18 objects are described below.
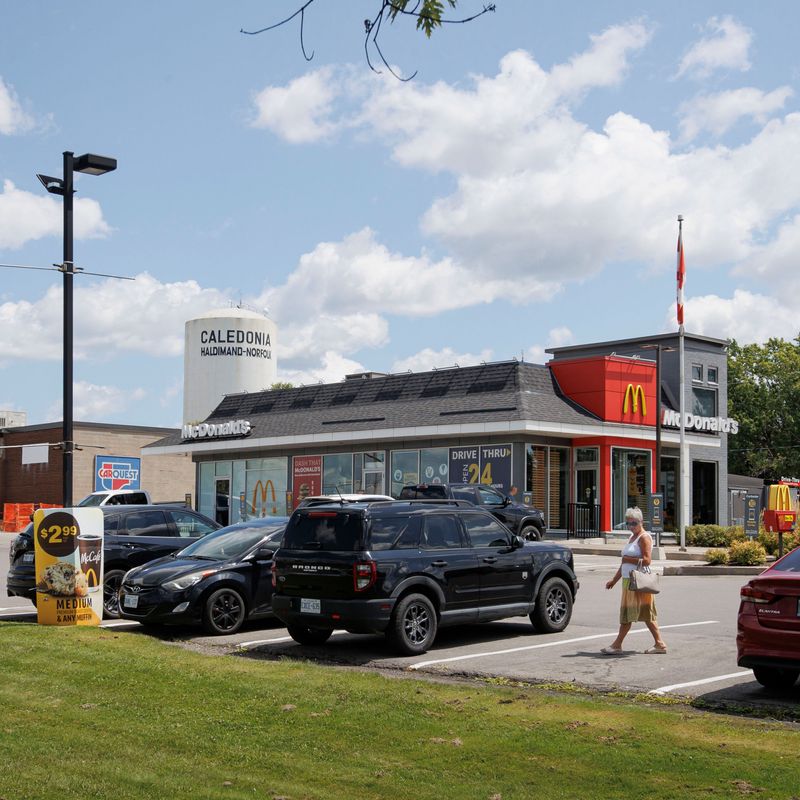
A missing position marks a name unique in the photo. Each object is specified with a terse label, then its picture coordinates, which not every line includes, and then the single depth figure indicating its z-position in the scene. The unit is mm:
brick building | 63562
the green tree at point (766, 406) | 76000
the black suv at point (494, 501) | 29469
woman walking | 12758
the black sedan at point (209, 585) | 14664
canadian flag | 37844
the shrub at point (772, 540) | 29766
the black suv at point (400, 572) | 12766
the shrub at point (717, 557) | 27703
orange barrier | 54438
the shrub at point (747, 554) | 27328
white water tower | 73062
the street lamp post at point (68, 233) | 15195
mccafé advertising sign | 14836
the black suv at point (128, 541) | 16906
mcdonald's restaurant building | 39062
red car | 9867
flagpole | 37781
